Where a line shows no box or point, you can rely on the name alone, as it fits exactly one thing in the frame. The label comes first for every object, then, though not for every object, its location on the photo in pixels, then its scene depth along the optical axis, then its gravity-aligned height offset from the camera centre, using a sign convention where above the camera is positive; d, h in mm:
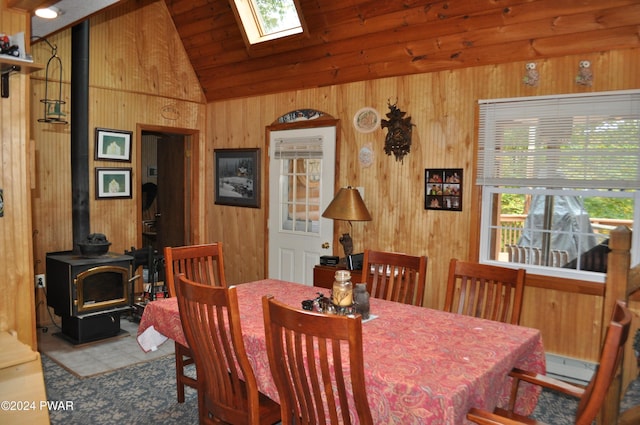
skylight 4504 +1606
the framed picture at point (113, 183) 4902 -5
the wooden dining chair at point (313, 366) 1464 -603
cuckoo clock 4109 +481
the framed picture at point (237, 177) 5371 +91
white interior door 4707 -130
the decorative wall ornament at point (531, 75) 3449 +836
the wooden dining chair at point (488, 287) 2393 -508
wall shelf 2432 +608
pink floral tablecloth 1531 -633
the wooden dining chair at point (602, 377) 1438 -570
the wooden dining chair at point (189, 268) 2826 -522
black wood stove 3904 -933
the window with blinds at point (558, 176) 3197 +111
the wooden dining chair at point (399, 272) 2723 -498
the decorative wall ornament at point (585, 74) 3232 +800
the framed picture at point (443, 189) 3867 +2
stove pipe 4223 +406
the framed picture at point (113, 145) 4852 +390
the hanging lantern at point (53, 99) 4430 +789
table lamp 4008 -170
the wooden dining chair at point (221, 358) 1885 -733
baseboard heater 3373 -1268
